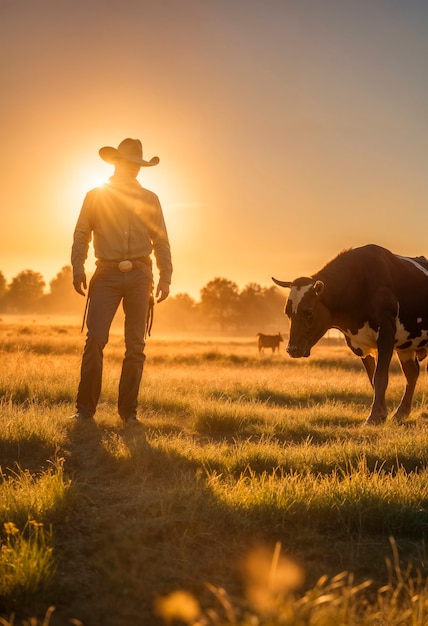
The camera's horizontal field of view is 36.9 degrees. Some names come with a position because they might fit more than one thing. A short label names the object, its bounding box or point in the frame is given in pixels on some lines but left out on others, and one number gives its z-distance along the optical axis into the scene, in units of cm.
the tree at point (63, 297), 14032
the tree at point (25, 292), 13200
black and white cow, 928
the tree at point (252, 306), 12375
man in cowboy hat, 745
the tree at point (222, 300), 12281
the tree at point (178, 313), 14162
